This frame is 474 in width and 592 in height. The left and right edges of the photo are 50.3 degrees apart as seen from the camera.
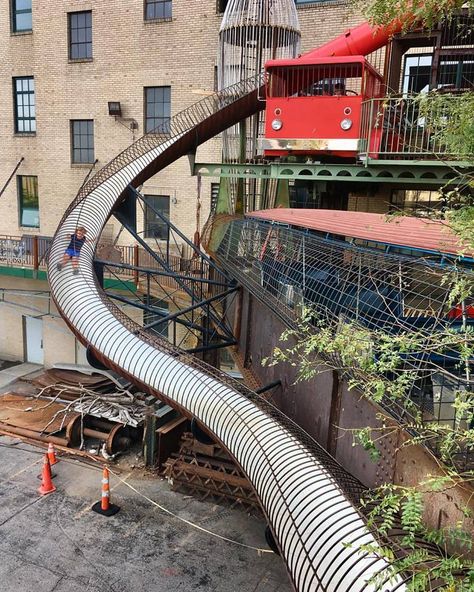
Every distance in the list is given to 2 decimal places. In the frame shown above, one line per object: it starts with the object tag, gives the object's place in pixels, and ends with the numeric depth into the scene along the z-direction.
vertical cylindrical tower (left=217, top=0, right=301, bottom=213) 13.68
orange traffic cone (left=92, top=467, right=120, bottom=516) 10.49
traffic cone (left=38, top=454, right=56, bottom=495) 11.28
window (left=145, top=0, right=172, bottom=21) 18.58
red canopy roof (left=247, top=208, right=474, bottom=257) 5.24
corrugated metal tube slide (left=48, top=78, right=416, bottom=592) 3.88
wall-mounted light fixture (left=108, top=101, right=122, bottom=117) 19.11
